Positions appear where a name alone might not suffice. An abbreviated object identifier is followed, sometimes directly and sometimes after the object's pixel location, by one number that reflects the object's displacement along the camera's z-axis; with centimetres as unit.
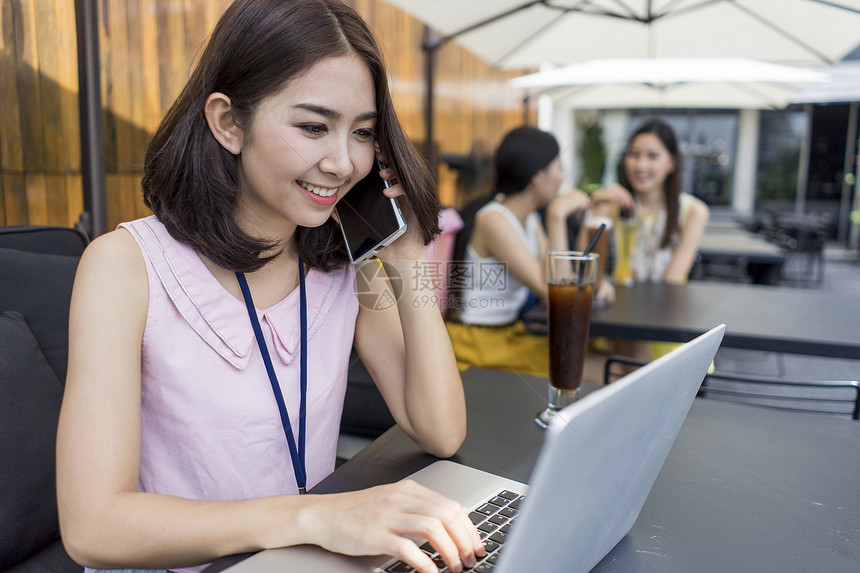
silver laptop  37
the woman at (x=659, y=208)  290
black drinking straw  99
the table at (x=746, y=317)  168
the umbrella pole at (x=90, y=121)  181
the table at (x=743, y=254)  428
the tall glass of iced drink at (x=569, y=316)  99
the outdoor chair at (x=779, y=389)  138
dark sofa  99
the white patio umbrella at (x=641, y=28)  314
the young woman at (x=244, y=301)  75
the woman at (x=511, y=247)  175
